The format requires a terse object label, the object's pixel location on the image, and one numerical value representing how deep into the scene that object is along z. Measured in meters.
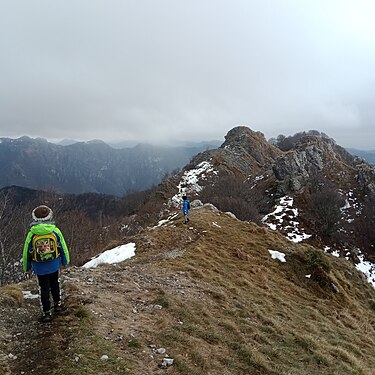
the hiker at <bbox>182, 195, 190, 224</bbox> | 27.45
